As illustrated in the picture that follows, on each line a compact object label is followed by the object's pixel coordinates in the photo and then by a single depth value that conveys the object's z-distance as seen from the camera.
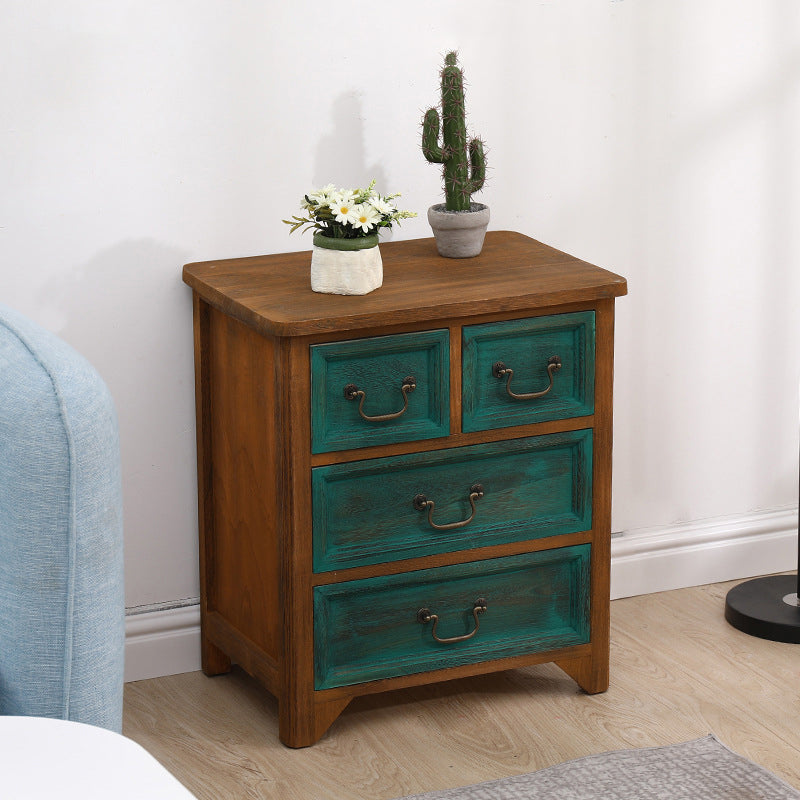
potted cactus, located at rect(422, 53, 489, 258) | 3.84
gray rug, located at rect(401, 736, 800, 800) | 3.48
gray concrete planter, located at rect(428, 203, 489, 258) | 3.90
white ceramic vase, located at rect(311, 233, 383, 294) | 3.54
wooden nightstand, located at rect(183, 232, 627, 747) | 3.54
